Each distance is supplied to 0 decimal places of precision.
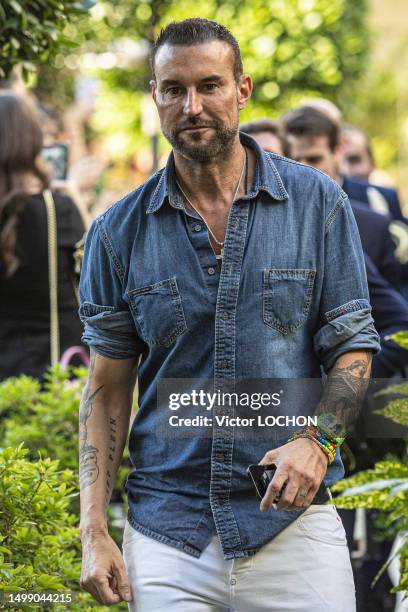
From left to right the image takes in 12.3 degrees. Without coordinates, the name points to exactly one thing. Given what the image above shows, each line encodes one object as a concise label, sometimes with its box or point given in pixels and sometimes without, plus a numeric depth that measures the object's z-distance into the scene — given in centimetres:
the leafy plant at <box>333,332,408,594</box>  491
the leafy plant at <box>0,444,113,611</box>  542
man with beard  500
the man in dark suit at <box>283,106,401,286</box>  925
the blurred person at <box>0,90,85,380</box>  863
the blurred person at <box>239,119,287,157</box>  960
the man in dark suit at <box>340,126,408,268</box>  977
